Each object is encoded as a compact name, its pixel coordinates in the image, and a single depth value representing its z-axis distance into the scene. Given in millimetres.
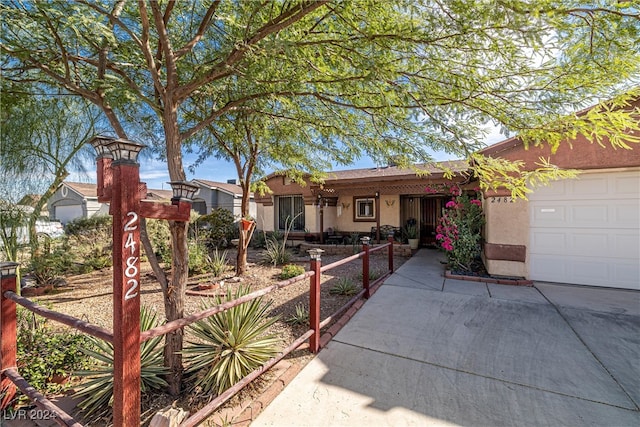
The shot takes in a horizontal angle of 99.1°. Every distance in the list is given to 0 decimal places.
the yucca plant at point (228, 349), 2627
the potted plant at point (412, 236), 11102
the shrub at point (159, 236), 9277
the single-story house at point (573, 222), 5484
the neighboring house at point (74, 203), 19491
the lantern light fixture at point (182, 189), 2184
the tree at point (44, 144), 5769
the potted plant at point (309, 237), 13070
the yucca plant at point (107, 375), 2400
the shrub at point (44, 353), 2760
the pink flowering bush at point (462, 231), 6922
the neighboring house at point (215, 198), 19828
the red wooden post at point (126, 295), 1695
